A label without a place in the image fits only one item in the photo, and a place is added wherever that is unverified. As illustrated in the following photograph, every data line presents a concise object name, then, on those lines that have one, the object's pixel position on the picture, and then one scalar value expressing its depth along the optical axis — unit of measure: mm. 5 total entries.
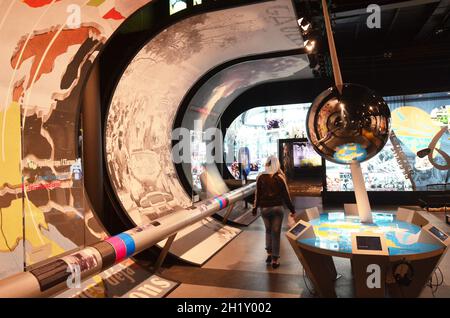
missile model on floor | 2500
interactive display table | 2965
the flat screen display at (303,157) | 17344
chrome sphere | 2824
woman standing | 5027
